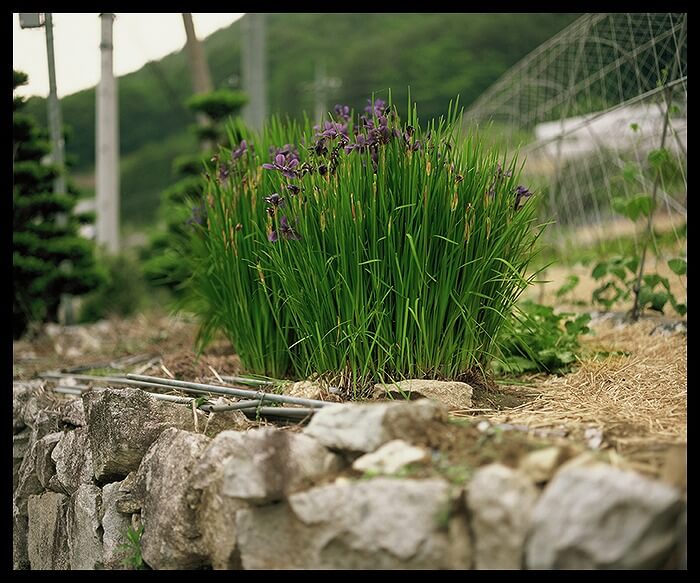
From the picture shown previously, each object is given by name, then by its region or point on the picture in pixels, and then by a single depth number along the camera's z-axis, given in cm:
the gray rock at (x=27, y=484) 378
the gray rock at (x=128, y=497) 288
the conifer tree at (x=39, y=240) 641
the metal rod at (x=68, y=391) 398
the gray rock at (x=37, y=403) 394
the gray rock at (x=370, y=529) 201
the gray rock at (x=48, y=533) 340
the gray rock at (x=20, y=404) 425
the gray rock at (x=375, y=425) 224
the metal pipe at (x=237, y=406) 279
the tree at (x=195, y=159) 844
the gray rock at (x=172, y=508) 257
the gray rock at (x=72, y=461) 322
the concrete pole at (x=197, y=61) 1143
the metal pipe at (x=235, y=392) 267
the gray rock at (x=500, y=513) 192
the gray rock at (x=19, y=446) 425
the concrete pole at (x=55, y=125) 575
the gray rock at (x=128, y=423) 291
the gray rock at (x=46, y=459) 356
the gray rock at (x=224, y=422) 283
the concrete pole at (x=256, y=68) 979
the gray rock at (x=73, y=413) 347
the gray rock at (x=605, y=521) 181
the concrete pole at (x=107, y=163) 924
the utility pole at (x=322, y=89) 2034
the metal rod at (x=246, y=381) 314
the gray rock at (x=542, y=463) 199
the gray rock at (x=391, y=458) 212
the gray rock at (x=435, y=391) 277
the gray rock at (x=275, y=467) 226
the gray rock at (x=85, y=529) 307
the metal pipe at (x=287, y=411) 264
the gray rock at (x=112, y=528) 292
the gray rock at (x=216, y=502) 244
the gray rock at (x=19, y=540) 389
